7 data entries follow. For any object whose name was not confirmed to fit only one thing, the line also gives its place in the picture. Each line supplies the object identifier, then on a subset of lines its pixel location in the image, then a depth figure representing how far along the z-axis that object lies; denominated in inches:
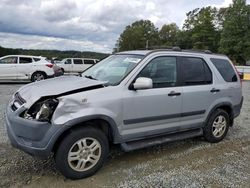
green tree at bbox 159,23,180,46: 2204.3
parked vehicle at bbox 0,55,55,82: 385.6
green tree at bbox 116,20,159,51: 2075.8
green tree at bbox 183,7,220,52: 1669.7
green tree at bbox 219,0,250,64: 1311.2
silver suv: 96.0
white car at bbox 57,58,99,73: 685.3
